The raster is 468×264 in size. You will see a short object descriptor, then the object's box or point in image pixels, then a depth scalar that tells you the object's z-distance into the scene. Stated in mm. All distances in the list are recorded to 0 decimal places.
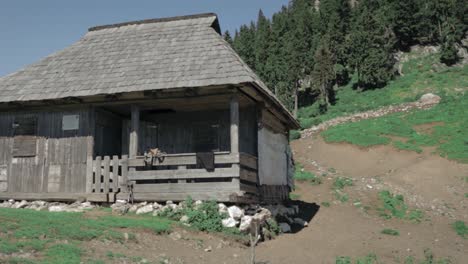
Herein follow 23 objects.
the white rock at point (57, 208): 14873
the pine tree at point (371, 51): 52281
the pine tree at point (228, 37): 68188
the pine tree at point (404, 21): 59656
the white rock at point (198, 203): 13600
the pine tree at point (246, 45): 64812
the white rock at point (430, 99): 42125
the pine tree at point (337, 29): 59094
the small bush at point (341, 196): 23692
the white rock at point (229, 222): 13102
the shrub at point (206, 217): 12766
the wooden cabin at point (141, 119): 14141
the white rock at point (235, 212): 13383
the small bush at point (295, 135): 39562
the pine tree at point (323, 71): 52812
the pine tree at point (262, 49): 59194
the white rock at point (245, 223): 13195
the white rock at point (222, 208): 13373
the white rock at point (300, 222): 18266
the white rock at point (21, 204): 15615
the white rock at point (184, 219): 13080
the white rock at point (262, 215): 14112
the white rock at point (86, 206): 14711
